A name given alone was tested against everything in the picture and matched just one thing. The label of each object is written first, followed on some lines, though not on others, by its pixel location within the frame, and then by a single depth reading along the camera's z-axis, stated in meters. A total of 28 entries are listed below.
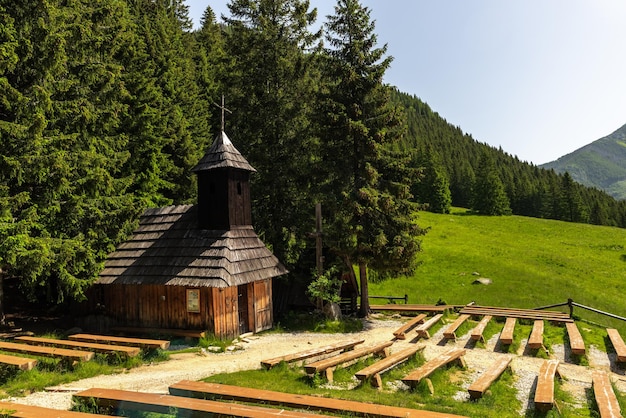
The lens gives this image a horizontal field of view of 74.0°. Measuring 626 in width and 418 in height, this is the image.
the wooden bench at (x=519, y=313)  21.40
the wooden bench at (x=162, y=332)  16.49
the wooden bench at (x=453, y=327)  16.94
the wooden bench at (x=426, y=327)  17.98
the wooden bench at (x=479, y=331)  16.69
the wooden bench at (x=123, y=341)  13.58
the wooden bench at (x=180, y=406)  6.64
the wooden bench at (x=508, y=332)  15.95
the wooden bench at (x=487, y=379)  9.84
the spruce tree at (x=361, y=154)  20.25
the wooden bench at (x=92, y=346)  12.65
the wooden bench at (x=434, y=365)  10.46
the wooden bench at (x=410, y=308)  24.42
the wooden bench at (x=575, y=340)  14.65
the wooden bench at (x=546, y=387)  9.05
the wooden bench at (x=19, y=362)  10.67
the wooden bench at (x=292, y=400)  7.32
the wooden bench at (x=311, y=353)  12.04
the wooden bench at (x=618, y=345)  14.30
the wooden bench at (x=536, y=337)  15.15
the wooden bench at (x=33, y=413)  6.38
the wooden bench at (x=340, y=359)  11.06
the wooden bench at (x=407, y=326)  17.48
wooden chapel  17.00
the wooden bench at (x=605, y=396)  8.98
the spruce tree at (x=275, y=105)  23.23
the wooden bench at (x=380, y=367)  10.85
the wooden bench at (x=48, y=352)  11.68
